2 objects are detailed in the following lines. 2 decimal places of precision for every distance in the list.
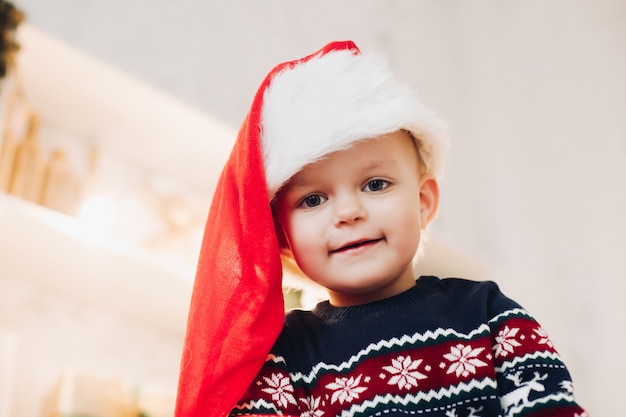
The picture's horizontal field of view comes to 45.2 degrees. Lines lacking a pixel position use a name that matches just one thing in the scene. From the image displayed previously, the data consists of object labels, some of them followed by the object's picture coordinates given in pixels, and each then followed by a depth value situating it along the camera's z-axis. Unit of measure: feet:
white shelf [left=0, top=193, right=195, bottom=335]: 4.47
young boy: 2.40
